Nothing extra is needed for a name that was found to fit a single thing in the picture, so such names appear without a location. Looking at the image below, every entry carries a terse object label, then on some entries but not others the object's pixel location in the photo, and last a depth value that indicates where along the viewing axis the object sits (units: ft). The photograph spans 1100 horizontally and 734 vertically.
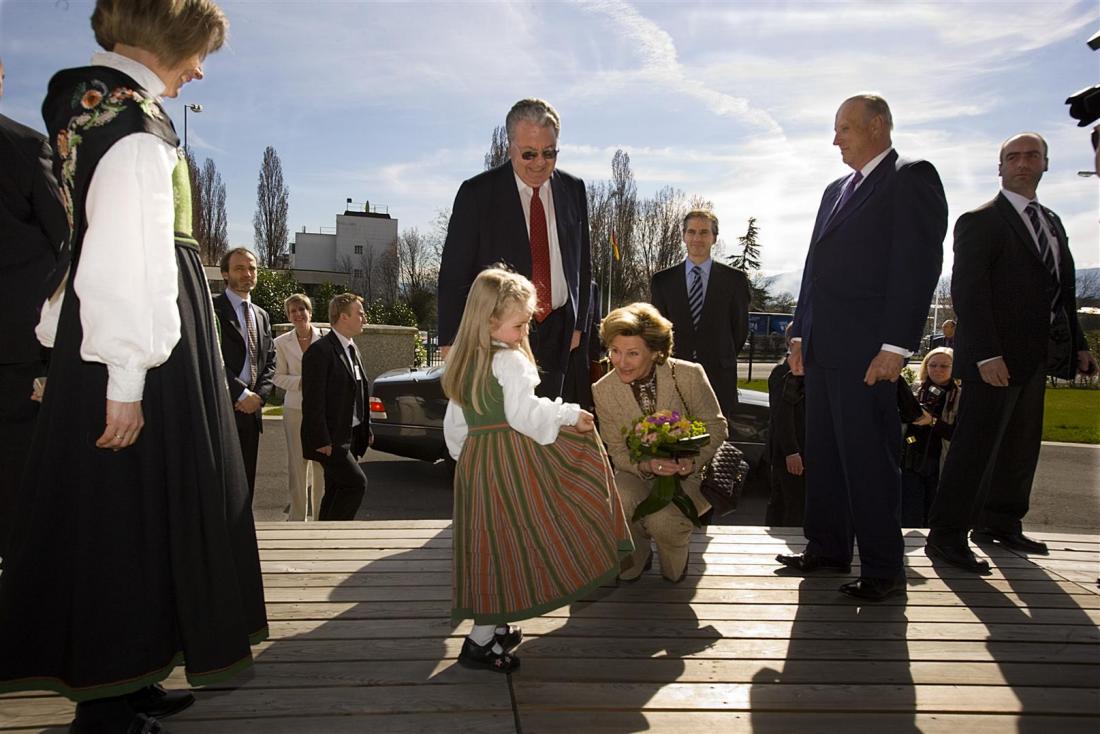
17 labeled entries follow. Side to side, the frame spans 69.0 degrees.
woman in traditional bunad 6.65
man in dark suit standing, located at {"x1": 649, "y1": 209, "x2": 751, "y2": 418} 19.49
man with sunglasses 12.46
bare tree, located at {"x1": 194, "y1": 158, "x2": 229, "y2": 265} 160.76
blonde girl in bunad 9.34
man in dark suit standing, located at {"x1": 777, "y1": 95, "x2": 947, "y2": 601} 11.47
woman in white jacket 20.30
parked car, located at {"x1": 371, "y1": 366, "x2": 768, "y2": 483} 26.35
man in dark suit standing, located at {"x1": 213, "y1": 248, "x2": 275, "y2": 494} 17.80
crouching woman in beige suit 13.11
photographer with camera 18.22
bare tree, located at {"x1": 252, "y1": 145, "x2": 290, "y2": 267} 179.93
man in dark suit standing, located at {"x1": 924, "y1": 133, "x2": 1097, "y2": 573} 13.75
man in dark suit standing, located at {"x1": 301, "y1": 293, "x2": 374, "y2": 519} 18.01
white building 264.72
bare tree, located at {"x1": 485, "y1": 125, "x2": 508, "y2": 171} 118.73
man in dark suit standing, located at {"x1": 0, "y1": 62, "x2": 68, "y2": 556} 10.94
